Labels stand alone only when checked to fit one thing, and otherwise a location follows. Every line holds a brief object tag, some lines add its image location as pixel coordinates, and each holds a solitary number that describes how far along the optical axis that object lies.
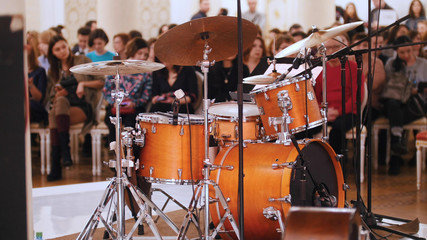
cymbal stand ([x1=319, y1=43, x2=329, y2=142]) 5.86
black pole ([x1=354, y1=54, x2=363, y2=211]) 5.79
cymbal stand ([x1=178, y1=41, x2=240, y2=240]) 5.28
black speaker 2.37
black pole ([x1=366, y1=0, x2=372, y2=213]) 5.77
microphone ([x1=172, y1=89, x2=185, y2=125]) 5.72
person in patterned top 9.93
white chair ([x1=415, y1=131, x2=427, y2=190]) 8.73
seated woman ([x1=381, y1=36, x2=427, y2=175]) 10.44
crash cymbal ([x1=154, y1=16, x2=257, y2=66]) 5.34
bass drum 5.39
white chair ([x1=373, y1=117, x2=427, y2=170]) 10.35
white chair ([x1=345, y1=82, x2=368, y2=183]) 9.06
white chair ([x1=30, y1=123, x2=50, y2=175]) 11.03
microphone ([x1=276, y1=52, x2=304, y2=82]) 5.61
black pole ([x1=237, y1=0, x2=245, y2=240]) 4.27
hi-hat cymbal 5.36
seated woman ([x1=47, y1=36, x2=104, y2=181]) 10.66
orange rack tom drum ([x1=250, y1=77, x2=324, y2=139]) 5.70
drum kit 5.38
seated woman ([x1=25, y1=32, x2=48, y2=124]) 11.15
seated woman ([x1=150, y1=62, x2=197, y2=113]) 9.80
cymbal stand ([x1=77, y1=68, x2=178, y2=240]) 5.33
